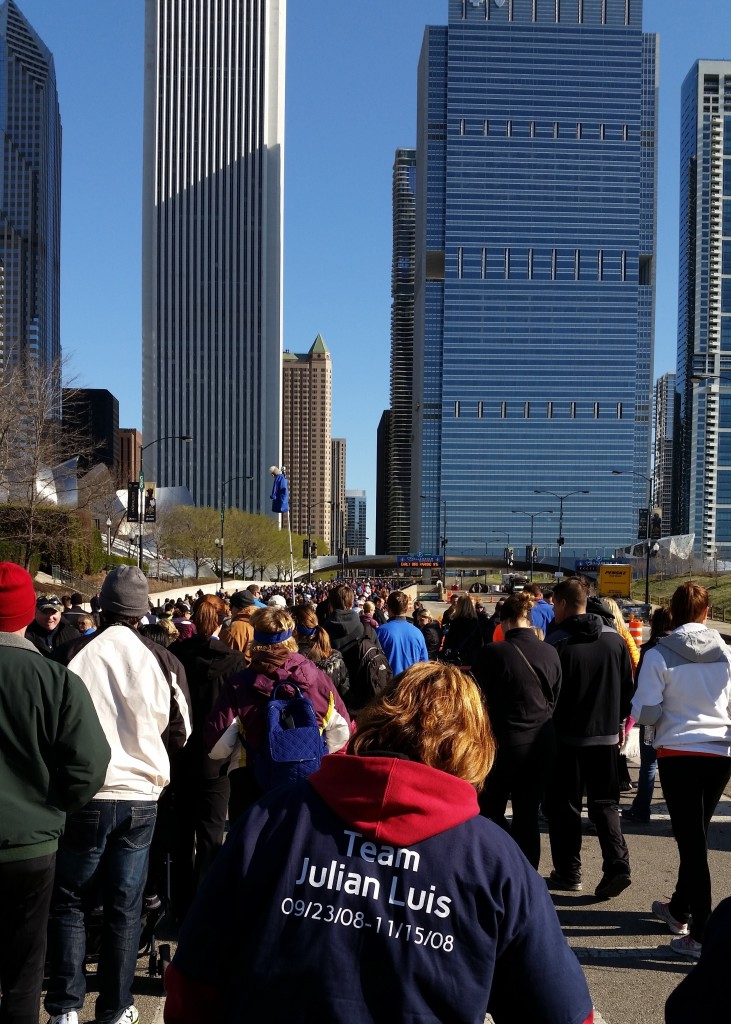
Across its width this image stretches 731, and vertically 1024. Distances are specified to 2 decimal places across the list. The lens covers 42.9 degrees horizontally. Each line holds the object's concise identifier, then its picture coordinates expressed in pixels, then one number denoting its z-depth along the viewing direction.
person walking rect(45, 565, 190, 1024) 4.29
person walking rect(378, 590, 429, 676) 8.76
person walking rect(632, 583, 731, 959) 5.40
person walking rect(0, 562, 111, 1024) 3.70
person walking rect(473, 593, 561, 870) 5.96
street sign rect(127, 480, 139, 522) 32.47
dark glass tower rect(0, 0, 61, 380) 192.25
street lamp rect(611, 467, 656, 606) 41.12
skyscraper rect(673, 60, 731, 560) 174.38
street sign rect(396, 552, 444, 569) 109.88
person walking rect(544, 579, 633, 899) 6.32
